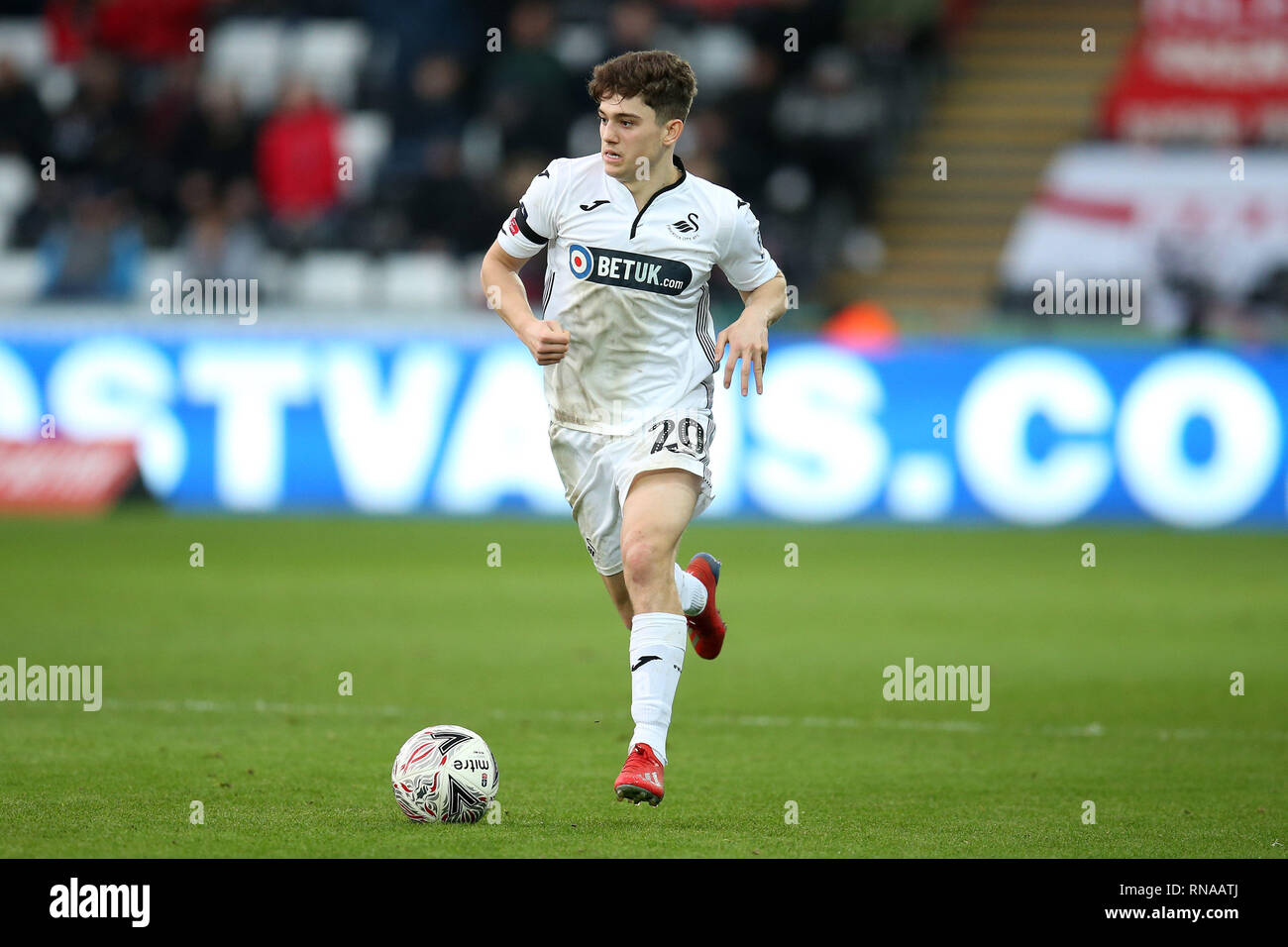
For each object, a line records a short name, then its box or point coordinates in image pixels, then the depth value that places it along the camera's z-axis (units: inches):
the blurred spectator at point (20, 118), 847.7
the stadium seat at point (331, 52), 876.6
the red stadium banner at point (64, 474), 700.7
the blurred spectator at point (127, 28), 896.9
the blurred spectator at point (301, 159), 815.1
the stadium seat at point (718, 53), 850.1
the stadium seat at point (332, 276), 764.0
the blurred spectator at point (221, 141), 828.6
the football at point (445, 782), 248.5
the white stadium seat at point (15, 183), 839.1
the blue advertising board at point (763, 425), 644.1
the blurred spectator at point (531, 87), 804.0
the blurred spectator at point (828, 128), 820.6
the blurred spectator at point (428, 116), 822.5
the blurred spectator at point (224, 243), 763.4
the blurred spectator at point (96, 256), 749.9
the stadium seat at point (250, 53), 877.2
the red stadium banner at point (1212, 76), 820.6
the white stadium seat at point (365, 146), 821.2
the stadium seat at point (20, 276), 762.2
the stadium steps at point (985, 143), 856.9
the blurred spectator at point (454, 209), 778.8
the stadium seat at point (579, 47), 842.2
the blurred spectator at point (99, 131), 834.8
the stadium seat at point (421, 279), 757.3
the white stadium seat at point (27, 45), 899.4
